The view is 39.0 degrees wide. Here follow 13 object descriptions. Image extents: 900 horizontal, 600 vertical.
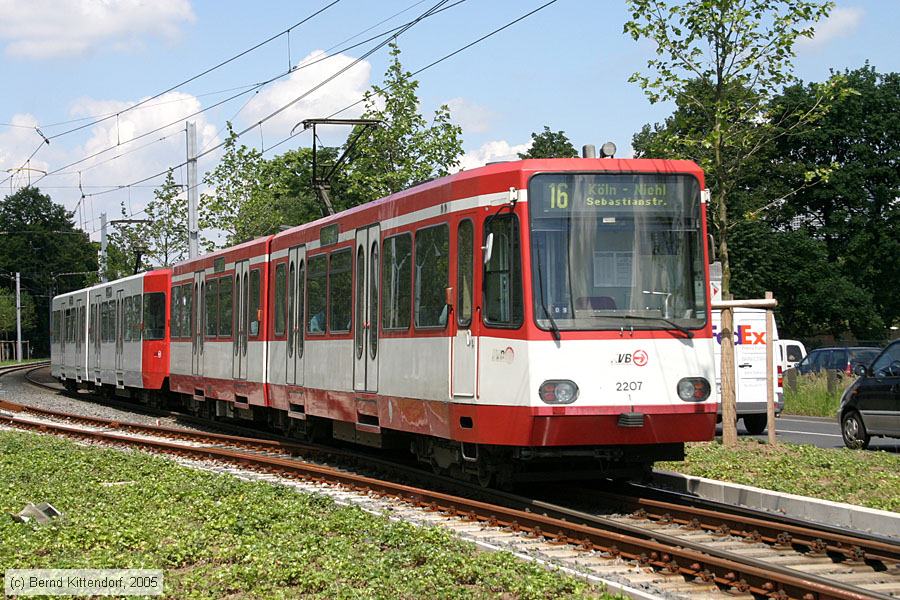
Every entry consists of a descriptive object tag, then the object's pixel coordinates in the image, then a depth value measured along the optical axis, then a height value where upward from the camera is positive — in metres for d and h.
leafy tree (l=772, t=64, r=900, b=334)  57.84 +7.33
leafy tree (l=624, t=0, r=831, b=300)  17.20 +3.66
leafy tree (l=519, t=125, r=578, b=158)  69.88 +11.08
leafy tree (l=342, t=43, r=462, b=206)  30.08 +4.86
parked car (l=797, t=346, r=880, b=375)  37.06 -0.58
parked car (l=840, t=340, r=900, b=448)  18.48 -0.96
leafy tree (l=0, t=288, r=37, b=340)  94.31 +3.05
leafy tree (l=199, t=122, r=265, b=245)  42.72 +5.47
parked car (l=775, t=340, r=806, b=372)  43.14 -0.43
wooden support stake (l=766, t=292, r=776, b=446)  17.34 -0.51
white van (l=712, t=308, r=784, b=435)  22.91 -0.45
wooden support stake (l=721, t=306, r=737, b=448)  17.48 -0.58
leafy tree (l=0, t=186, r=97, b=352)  109.81 +9.20
